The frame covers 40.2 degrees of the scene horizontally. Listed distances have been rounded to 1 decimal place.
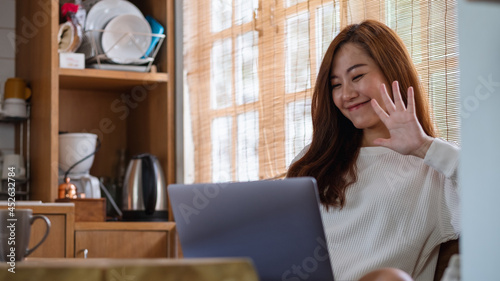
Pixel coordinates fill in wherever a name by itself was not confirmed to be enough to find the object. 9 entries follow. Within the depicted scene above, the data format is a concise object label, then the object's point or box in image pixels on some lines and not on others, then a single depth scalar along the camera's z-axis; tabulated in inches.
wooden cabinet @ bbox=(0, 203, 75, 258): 97.7
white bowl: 114.0
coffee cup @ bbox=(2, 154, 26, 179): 117.6
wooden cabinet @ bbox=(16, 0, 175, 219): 110.1
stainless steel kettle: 110.3
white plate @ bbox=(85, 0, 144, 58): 116.0
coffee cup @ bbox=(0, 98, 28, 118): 116.4
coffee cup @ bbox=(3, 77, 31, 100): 117.5
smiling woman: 59.1
